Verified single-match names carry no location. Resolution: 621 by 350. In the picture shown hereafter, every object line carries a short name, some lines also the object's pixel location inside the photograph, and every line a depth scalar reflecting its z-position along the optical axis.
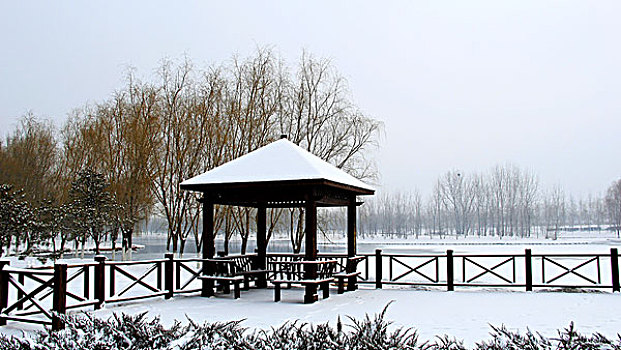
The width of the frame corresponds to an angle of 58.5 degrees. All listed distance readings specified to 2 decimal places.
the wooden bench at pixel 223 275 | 11.52
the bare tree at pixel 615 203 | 66.41
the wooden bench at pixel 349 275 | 12.45
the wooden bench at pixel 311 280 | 11.03
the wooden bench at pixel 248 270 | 12.71
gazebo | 11.11
